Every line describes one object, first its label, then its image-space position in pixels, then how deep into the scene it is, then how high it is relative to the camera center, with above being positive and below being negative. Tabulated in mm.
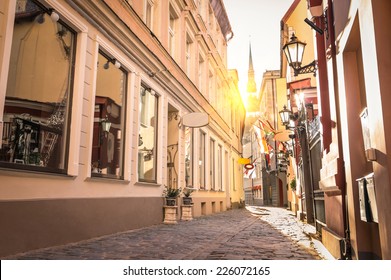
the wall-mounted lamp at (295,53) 5441 +2236
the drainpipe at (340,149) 3297 +483
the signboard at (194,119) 9281 +2036
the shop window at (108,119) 5629 +1339
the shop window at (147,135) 7254 +1332
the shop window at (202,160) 12078 +1275
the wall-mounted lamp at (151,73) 7675 +2709
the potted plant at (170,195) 7809 +40
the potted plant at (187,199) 8992 -58
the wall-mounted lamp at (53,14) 4559 +2373
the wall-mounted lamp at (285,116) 9155 +2125
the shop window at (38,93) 3896 +1293
